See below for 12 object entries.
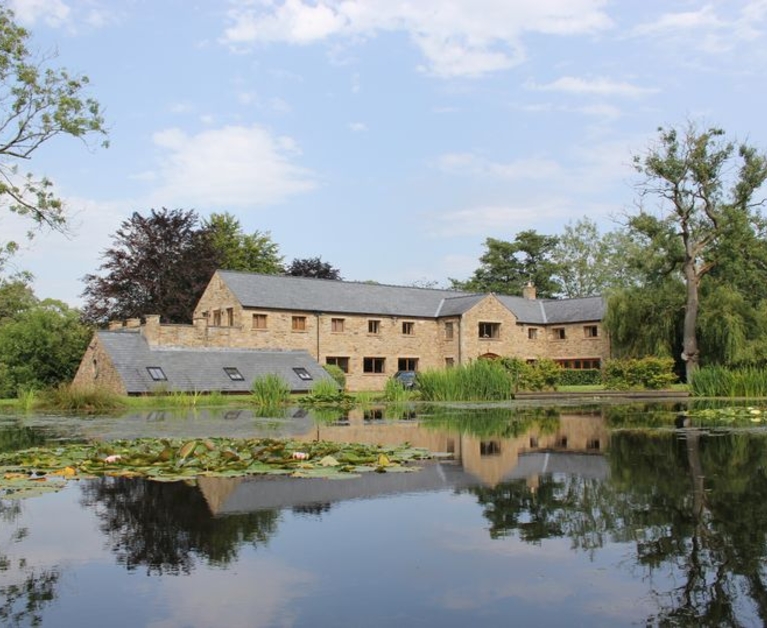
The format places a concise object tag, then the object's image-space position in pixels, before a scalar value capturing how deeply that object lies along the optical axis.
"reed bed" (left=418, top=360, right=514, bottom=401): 28.91
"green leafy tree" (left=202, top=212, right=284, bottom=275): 56.78
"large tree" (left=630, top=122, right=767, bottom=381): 37.62
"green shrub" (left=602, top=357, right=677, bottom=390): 35.22
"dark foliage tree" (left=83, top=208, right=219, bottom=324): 46.44
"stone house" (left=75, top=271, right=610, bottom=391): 40.53
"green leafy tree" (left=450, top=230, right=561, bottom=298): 70.56
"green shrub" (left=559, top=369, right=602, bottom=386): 46.41
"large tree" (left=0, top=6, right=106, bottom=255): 23.05
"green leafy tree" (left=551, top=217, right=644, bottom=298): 73.12
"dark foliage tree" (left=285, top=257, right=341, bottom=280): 57.56
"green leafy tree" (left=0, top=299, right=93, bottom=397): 37.47
